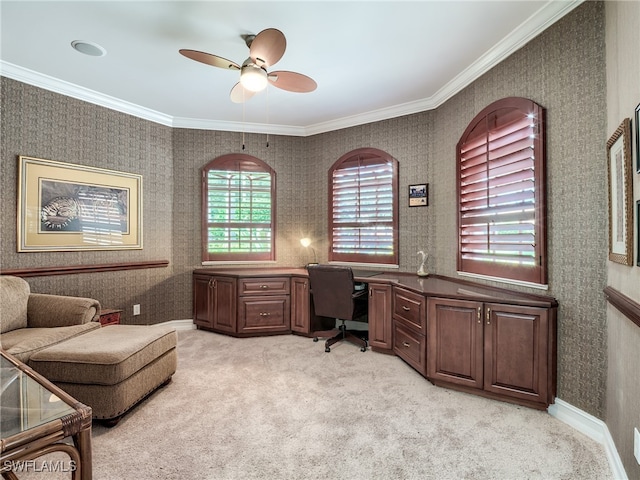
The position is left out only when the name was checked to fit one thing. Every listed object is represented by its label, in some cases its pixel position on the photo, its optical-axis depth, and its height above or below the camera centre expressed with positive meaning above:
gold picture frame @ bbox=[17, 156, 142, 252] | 3.23 +0.38
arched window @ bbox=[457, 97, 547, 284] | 2.43 +0.41
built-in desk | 2.31 -0.73
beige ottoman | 2.12 -0.84
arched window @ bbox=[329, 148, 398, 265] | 4.11 +0.45
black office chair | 3.43 -0.56
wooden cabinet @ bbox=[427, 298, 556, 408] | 2.27 -0.79
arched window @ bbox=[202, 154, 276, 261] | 4.56 +0.47
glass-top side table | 1.11 -0.67
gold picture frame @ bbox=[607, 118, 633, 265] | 1.58 +0.24
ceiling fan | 2.13 +1.29
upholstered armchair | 2.63 -0.60
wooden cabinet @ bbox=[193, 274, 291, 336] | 4.04 -0.77
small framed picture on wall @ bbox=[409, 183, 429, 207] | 3.82 +0.56
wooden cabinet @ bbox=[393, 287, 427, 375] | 2.88 -0.79
